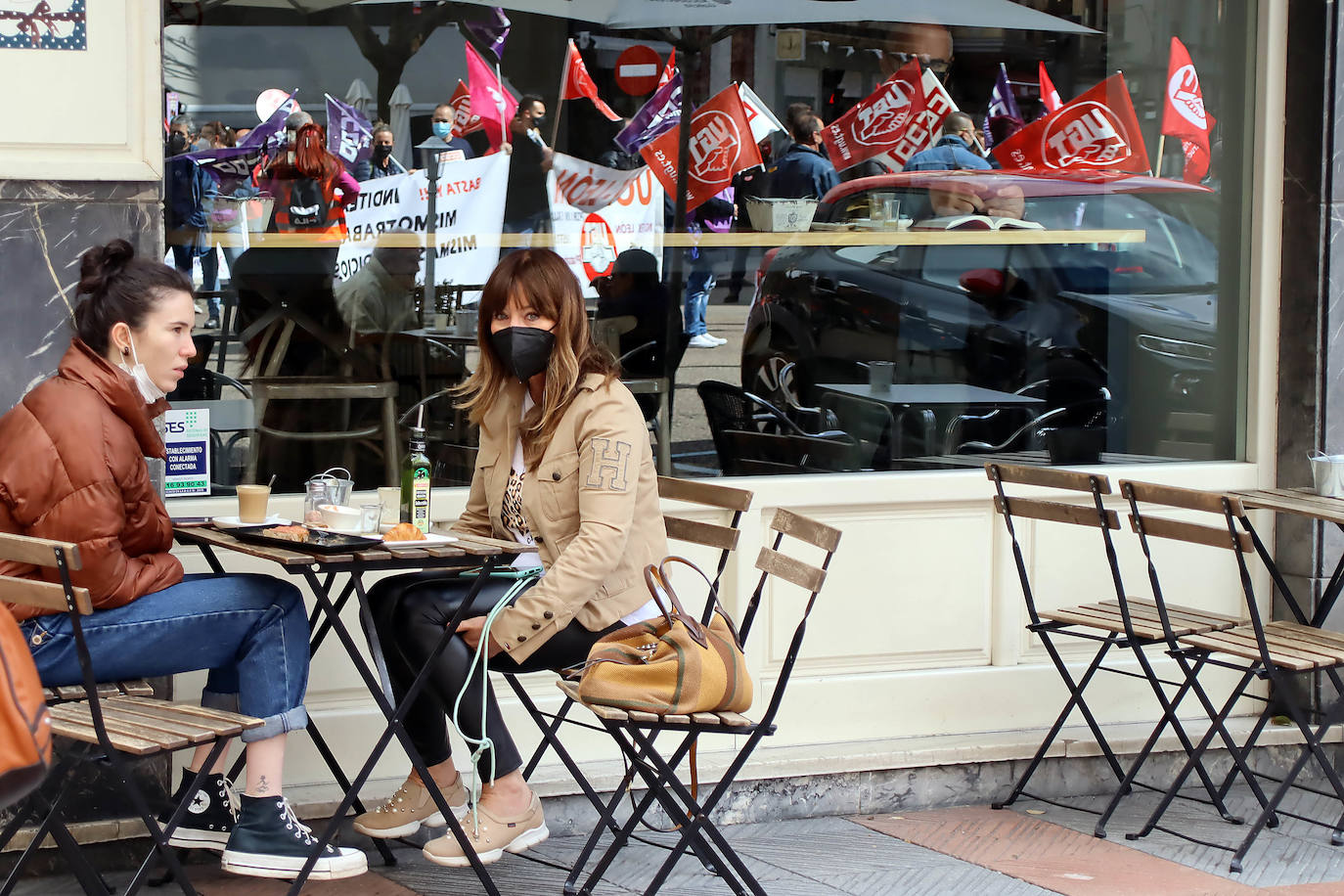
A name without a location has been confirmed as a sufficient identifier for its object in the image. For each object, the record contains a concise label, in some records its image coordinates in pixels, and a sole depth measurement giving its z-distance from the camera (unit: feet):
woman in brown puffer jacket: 21.17
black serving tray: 21.84
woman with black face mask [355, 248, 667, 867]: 23.53
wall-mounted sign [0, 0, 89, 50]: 24.75
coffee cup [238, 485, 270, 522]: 24.17
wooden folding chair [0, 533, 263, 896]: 19.03
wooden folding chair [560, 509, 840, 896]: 21.83
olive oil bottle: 24.85
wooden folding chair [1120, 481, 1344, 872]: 26.50
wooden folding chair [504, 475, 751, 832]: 25.34
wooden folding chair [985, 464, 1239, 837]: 28.04
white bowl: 23.56
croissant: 23.24
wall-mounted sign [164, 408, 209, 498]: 28.02
